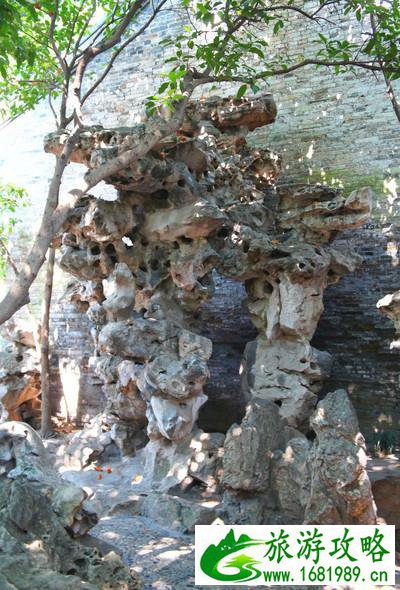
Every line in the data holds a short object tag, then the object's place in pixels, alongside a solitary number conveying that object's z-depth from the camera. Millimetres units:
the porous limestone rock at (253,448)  5406
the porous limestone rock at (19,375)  9453
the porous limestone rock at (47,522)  3448
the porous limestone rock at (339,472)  4445
